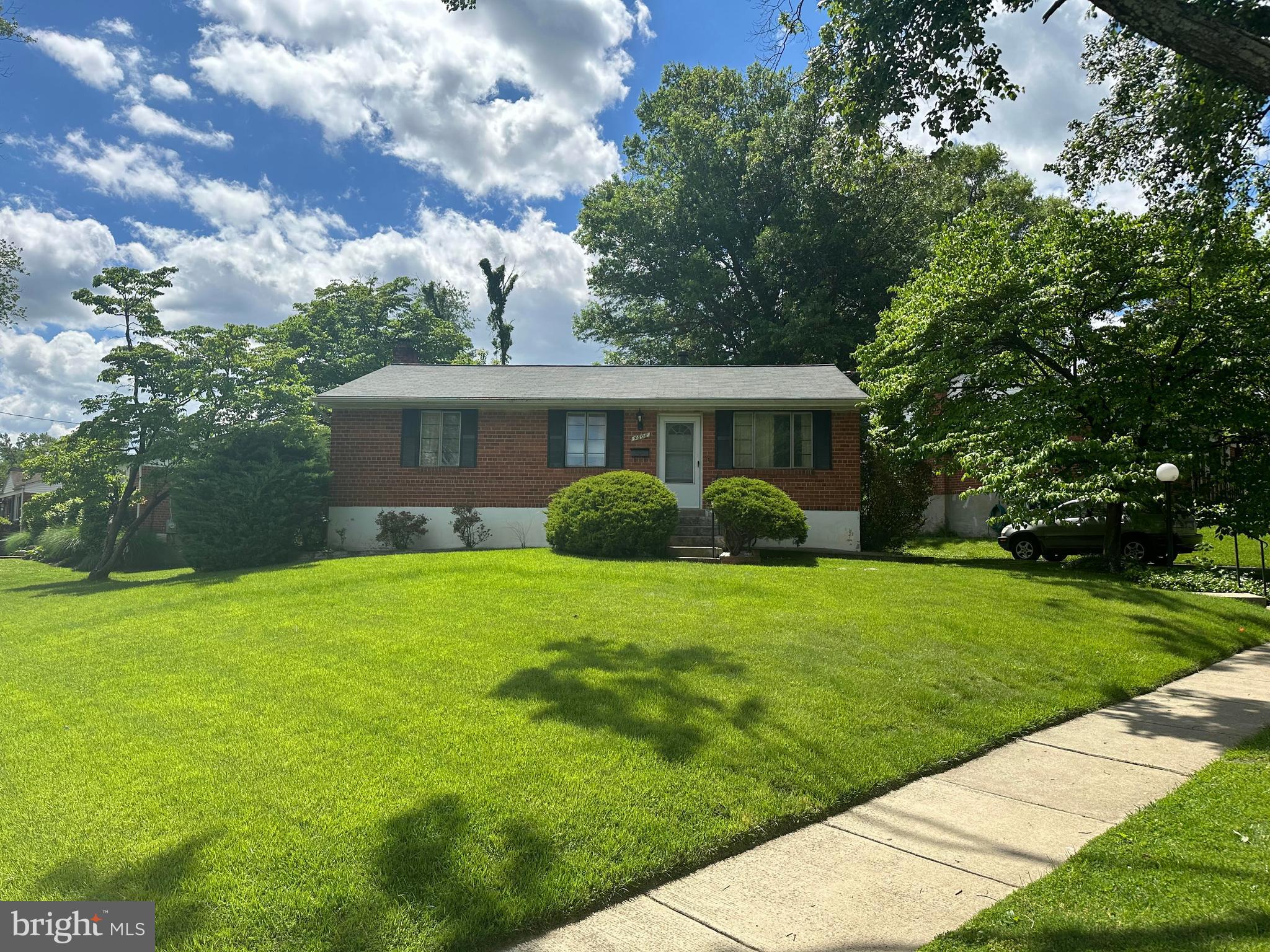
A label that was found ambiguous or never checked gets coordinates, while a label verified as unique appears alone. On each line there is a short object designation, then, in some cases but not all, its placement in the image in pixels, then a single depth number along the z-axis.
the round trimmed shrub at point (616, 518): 12.32
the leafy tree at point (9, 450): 59.84
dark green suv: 14.67
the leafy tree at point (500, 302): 33.31
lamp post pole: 11.53
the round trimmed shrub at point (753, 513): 12.49
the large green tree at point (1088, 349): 12.27
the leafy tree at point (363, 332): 29.66
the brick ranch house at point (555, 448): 15.63
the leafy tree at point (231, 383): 14.91
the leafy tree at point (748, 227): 27.52
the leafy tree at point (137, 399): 14.77
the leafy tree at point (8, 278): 20.31
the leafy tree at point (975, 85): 7.35
